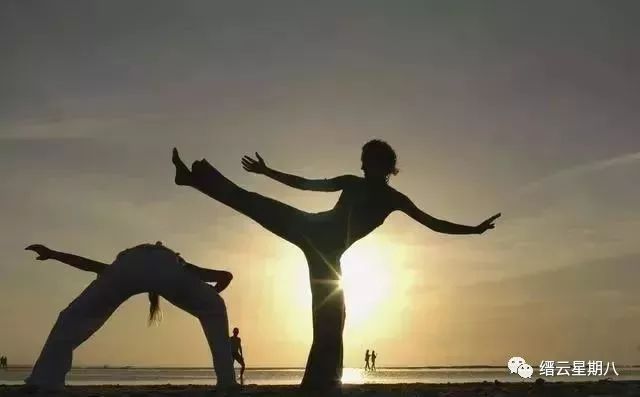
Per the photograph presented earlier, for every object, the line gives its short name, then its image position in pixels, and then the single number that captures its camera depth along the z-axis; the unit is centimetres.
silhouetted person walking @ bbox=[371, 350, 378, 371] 5922
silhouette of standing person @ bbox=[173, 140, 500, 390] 807
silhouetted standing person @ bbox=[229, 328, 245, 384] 2178
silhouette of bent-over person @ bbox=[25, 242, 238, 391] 812
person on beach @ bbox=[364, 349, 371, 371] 5959
